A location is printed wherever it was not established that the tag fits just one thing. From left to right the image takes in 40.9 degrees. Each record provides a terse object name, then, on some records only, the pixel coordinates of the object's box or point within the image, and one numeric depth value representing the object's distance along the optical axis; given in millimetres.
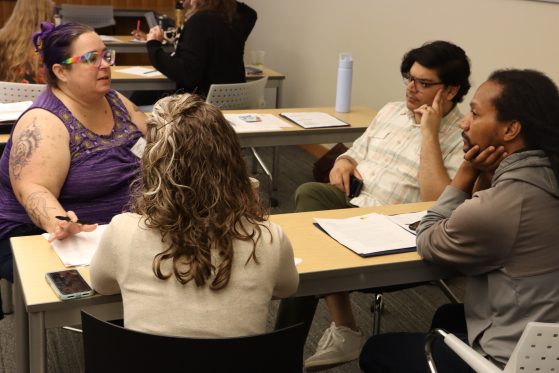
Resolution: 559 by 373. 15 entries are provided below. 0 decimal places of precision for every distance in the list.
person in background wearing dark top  4117
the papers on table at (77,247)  2010
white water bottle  4070
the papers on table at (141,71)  4688
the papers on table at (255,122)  3660
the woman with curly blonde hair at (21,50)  3834
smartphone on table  1805
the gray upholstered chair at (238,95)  4086
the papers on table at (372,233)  2197
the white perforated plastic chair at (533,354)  1576
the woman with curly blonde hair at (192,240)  1574
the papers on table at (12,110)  3283
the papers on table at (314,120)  3824
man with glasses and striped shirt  2805
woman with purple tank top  2461
